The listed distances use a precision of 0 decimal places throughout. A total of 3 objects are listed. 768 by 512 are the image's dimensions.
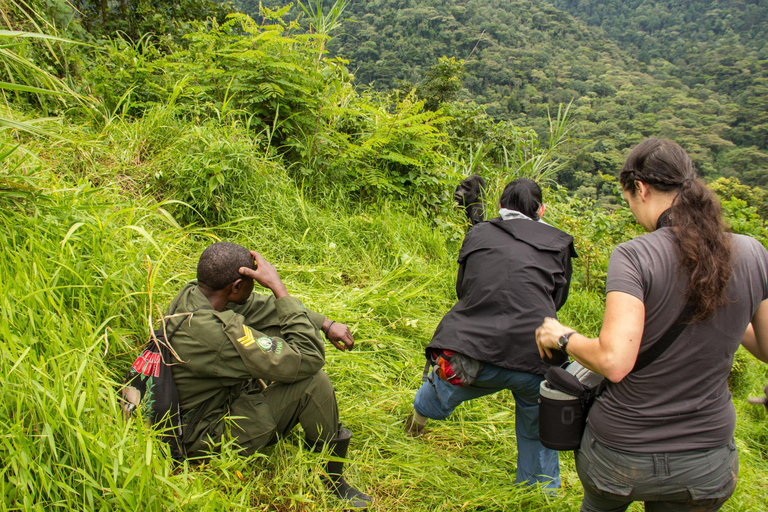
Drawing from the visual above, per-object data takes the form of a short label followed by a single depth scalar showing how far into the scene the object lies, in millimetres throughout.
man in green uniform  1920
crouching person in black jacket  2229
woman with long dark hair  1457
